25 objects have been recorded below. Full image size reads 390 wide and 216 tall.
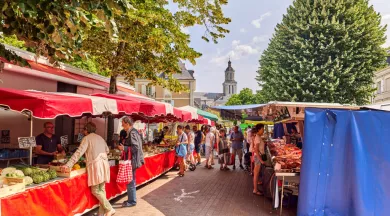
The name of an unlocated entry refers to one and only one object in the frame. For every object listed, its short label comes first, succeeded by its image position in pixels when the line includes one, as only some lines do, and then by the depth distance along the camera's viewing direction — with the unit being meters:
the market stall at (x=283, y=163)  6.46
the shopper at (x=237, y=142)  13.40
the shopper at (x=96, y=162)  5.98
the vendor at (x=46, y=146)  7.44
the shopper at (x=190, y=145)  12.79
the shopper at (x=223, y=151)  13.59
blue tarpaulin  5.72
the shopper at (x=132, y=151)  7.15
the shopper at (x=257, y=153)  8.41
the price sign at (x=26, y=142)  5.87
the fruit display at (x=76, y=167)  6.07
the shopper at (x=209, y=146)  14.05
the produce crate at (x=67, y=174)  5.77
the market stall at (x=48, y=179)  4.70
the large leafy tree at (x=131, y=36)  4.11
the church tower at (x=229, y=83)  152.40
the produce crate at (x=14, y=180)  4.83
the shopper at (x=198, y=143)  15.77
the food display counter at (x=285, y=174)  6.54
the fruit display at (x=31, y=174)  5.01
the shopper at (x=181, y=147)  11.55
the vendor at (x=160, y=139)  15.11
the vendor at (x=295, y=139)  11.68
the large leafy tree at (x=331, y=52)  20.30
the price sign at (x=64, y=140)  7.80
